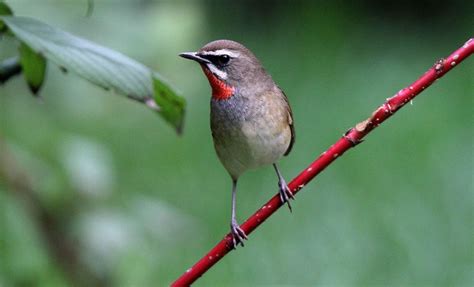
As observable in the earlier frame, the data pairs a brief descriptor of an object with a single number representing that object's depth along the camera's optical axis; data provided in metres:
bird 5.77
